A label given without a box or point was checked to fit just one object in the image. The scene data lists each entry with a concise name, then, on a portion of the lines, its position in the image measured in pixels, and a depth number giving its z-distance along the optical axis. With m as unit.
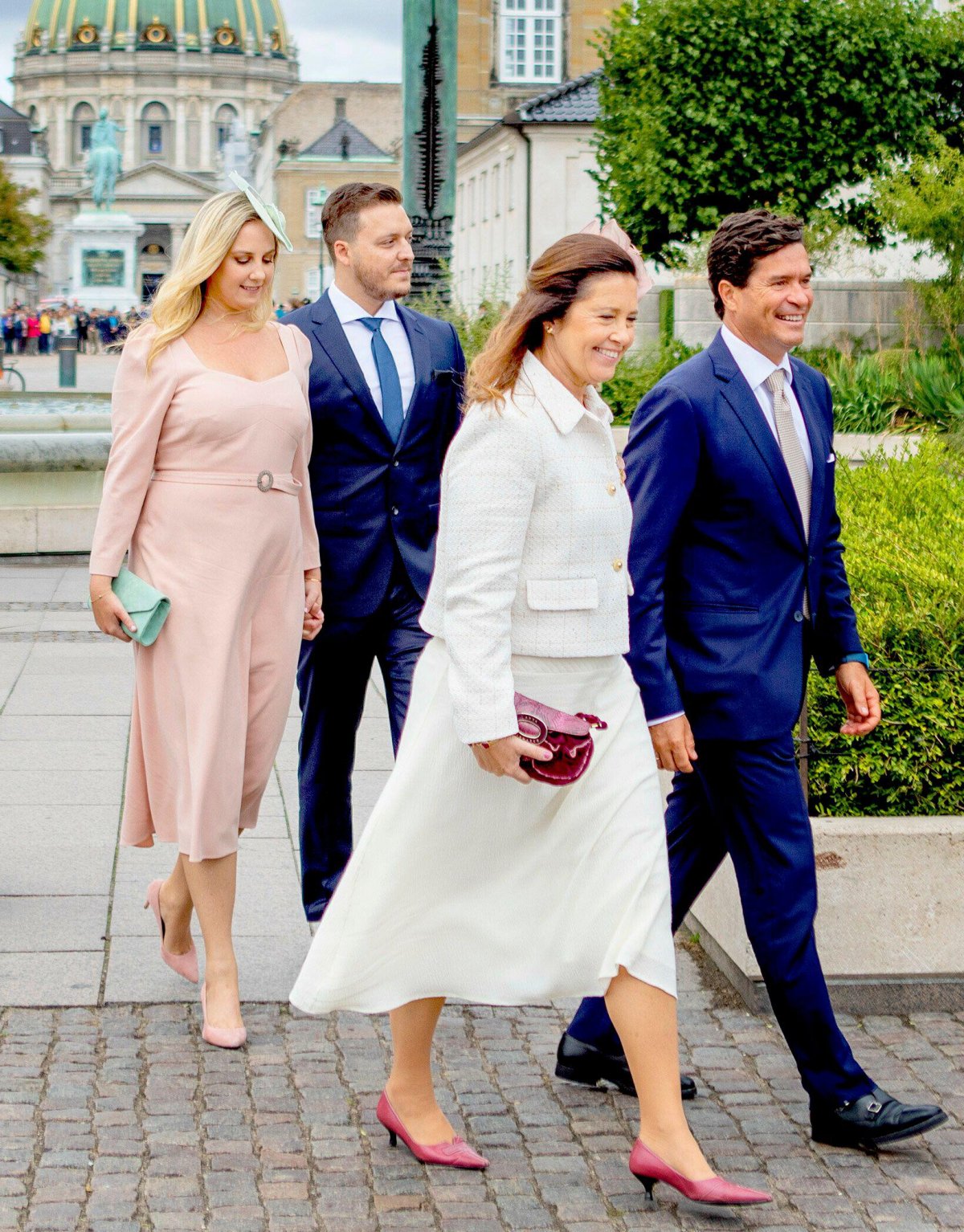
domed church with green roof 187.00
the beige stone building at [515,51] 62.69
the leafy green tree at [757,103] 26.67
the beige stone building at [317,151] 102.03
